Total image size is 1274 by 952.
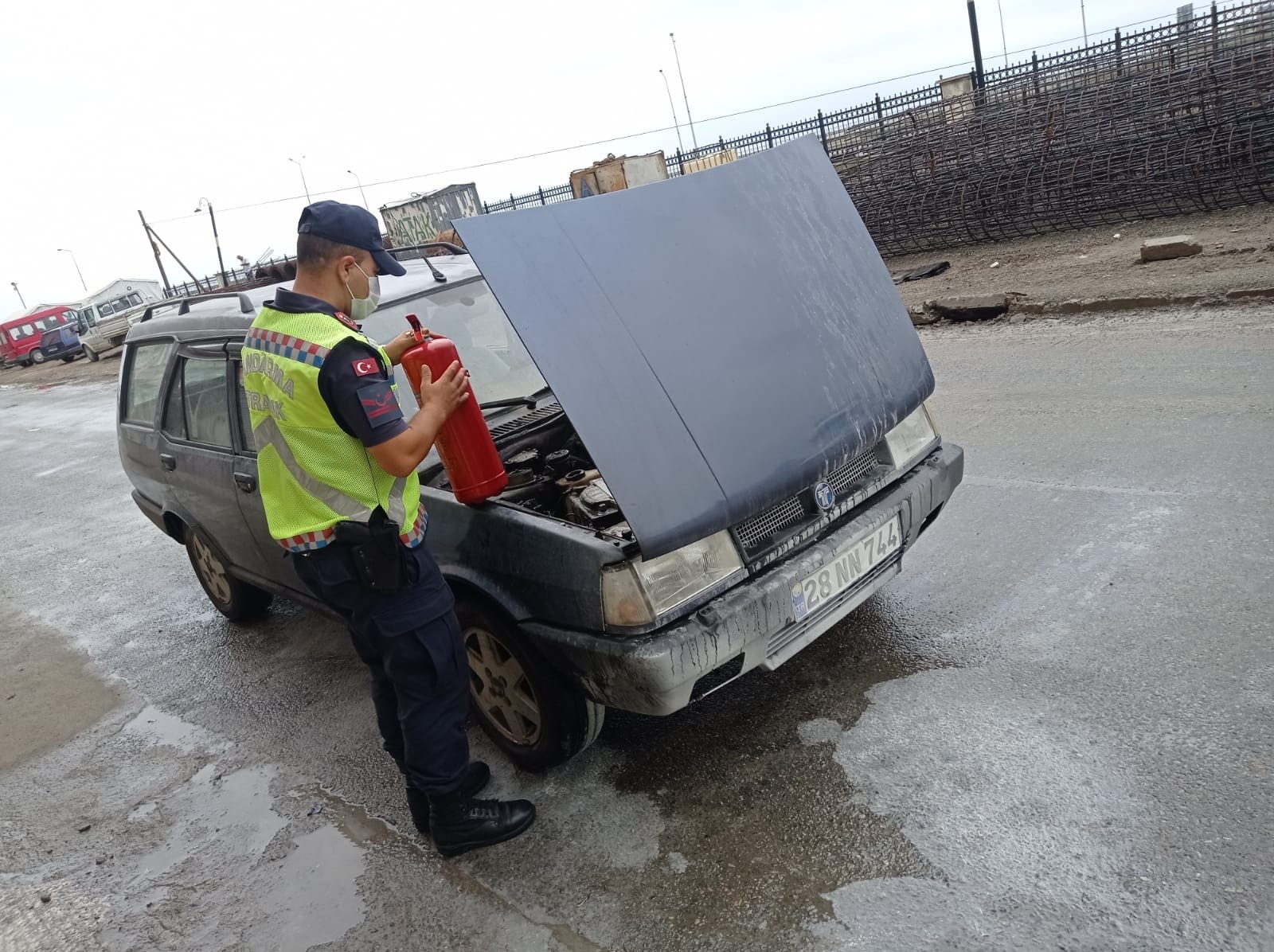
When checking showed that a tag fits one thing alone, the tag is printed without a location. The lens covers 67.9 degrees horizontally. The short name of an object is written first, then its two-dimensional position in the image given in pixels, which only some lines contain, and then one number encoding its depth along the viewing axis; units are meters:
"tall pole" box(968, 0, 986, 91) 17.88
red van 41.31
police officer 2.71
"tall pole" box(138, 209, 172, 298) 43.12
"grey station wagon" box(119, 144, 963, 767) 2.85
